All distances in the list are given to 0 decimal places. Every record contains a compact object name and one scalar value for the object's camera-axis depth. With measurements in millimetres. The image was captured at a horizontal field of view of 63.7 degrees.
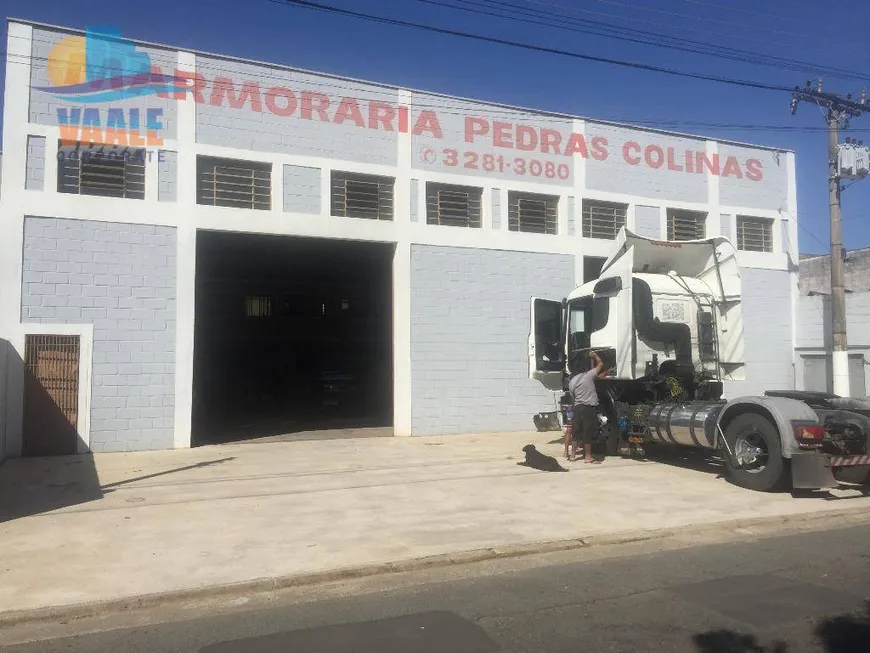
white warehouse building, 13078
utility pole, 17266
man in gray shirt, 11578
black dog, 11234
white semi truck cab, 9789
